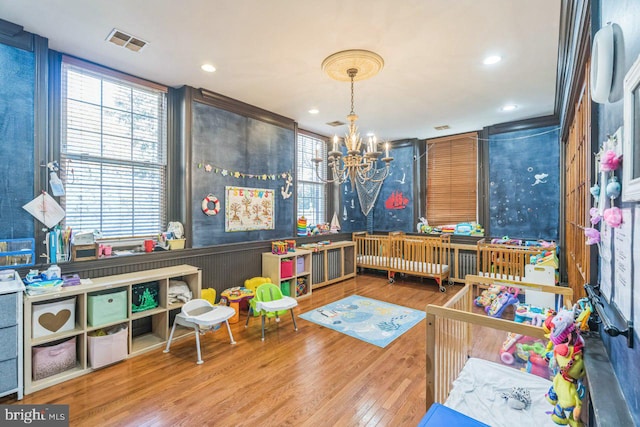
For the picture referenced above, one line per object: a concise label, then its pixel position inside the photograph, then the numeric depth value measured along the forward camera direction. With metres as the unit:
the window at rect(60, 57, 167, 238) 2.67
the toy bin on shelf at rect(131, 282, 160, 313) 2.74
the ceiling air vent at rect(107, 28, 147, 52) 2.30
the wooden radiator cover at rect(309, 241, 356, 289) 4.73
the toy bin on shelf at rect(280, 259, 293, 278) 4.02
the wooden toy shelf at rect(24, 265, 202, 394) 2.04
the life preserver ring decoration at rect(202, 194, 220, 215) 3.46
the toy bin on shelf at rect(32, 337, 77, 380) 2.11
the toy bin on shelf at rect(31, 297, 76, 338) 2.11
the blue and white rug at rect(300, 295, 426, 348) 2.97
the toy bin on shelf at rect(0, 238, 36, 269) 2.20
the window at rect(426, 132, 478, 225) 5.12
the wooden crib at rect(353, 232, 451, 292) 4.77
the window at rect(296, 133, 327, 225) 5.05
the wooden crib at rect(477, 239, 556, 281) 4.00
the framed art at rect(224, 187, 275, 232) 3.75
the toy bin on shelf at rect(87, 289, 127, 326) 2.34
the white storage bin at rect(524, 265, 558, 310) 3.17
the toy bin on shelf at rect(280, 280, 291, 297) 4.08
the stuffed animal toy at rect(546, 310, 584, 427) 1.00
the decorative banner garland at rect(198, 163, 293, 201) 3.48
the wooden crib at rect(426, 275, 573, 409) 1.51
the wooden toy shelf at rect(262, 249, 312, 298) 3.94
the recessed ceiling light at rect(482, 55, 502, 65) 2.61
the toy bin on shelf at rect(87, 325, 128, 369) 2.30
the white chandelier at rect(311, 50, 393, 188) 2.54
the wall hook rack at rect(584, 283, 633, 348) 0.74
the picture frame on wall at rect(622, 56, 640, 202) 0.62
